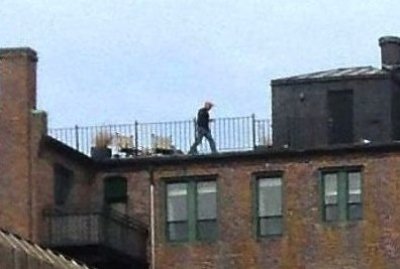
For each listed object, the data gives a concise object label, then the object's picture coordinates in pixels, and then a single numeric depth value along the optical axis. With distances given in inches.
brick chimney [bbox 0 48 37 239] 3257.9
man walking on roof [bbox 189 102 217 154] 3462.1
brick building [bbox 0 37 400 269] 3371.1
